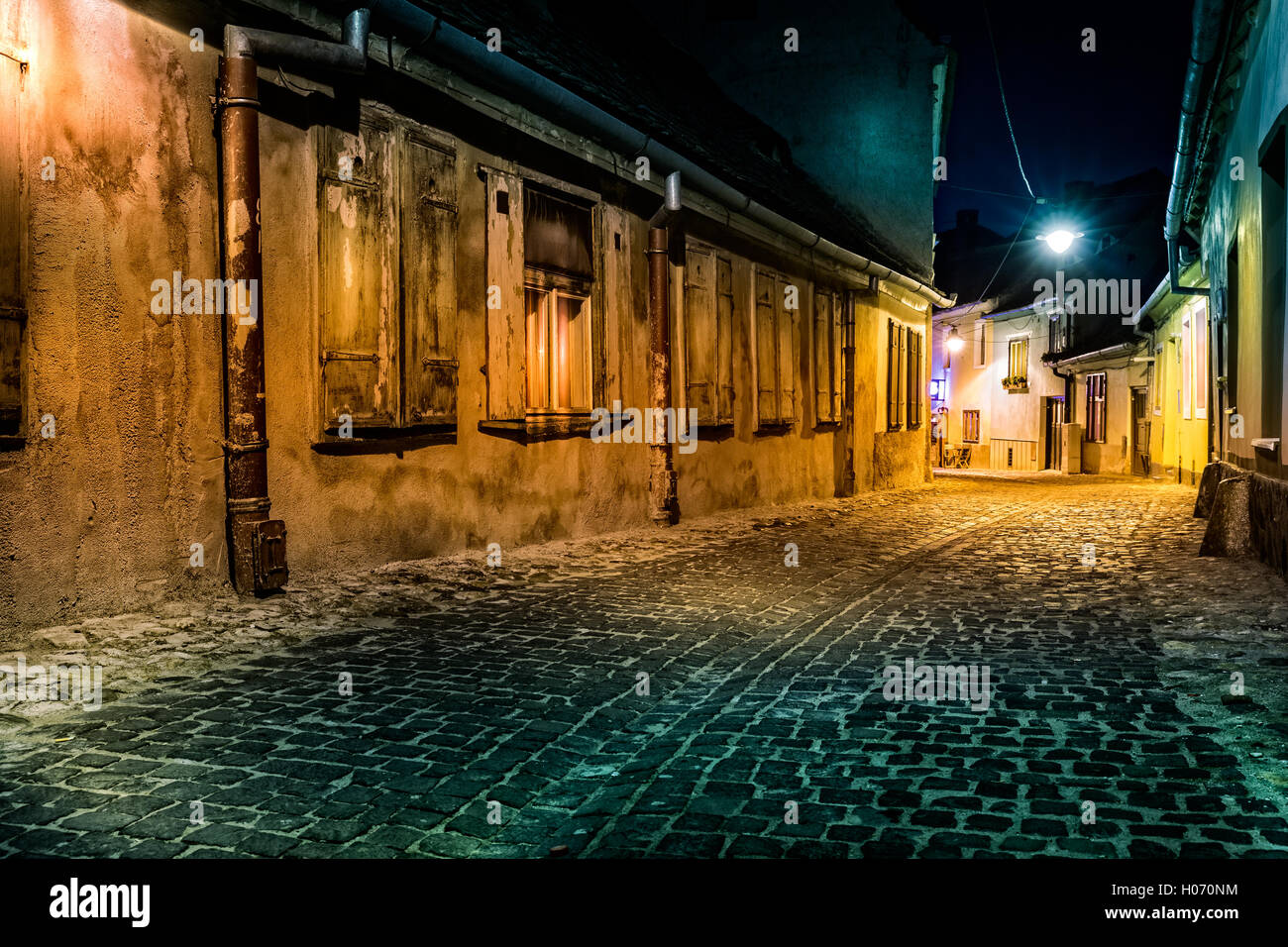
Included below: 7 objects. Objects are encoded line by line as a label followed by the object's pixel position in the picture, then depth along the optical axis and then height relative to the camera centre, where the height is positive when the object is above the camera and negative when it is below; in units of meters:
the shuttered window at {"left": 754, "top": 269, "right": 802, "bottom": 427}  14.94 +1.39
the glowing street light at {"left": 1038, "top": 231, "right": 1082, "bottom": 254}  25.83 +5.03
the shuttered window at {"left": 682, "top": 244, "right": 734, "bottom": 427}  12.88 +1.39
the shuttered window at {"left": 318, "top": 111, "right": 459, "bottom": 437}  7.55 +1.32
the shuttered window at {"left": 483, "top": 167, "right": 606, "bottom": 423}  9.40 +1.42
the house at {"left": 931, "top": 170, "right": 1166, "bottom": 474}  30.86 +3.26
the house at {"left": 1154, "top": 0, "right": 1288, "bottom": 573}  8.45 +2.05
